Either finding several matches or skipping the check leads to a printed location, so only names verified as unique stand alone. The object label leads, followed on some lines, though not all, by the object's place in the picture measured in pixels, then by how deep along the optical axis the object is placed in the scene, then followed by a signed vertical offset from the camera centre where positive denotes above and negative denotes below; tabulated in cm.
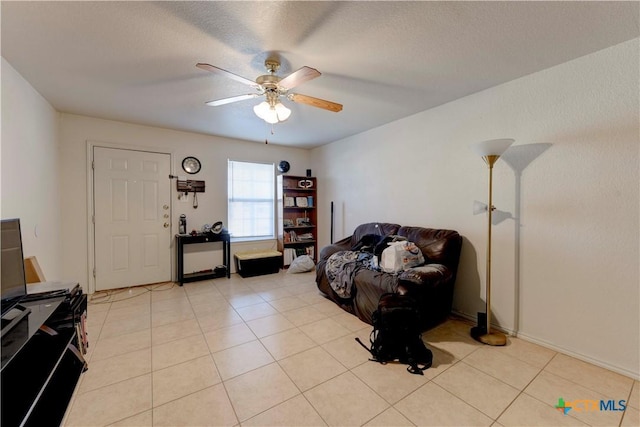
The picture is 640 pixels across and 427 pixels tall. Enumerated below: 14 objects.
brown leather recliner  238 -69
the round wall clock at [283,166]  516 +86
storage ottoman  448 -93
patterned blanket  295 -68
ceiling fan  209 +98
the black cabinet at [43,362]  124 -89
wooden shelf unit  505 -13
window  480 +19
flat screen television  156 -40
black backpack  207 -103
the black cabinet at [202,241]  404 -72
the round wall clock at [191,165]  426 +74
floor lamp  226 -18
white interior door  370 -12
